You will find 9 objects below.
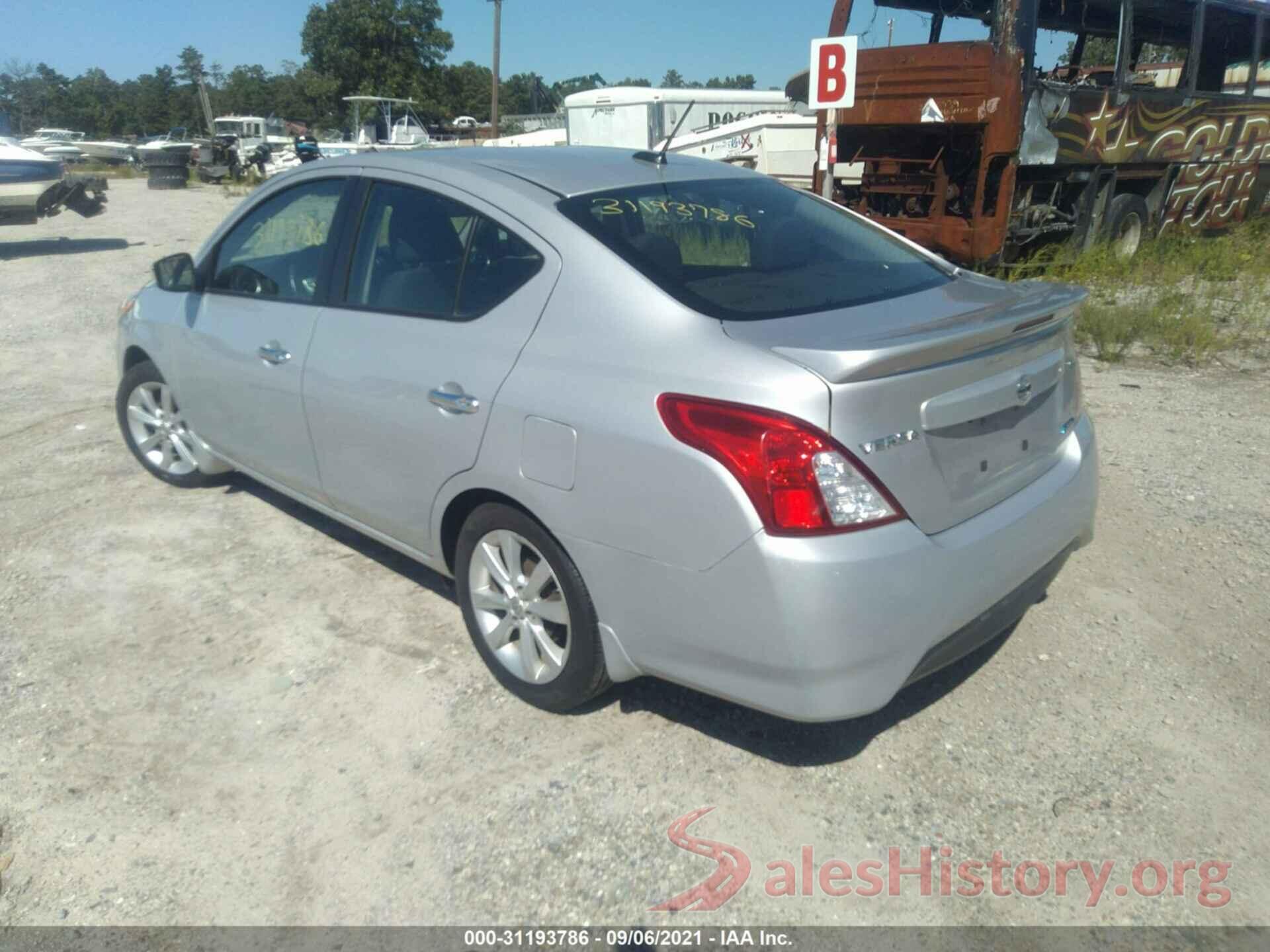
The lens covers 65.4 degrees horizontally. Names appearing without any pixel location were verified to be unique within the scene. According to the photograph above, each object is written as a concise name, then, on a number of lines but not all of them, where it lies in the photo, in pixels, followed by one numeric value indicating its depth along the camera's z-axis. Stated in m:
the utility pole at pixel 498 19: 42.78
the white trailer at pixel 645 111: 22.84
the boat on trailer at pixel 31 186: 13.47
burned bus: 9.05
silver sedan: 2.41
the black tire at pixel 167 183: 29.88
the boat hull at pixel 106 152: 45.00
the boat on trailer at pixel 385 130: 30.28
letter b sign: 7.71
